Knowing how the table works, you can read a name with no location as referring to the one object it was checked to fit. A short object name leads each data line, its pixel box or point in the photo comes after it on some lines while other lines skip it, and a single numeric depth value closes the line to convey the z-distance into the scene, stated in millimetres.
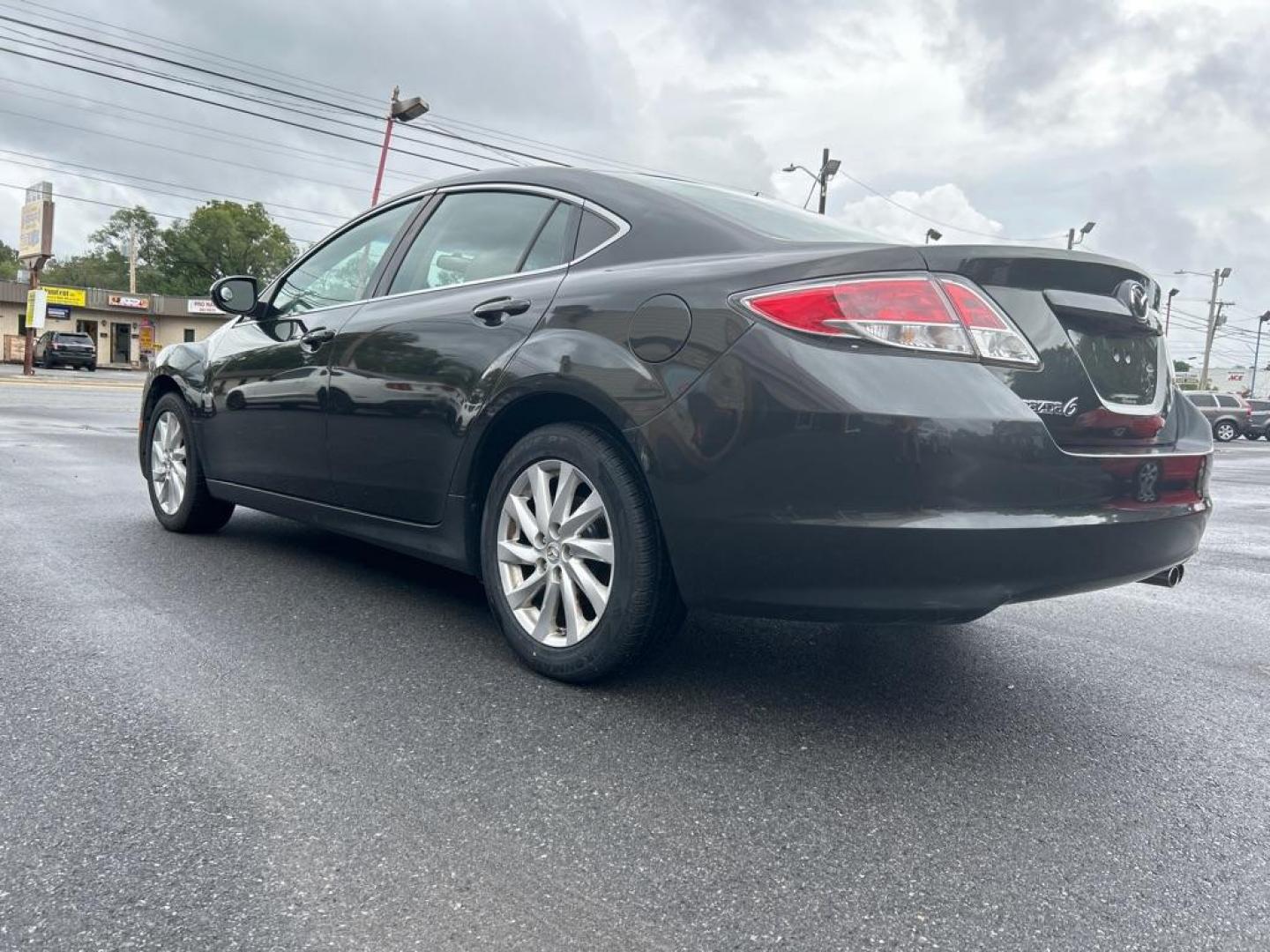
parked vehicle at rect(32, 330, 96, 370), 40188
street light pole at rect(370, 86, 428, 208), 19109
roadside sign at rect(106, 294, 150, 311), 55188
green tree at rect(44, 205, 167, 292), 82375
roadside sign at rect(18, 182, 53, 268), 33625
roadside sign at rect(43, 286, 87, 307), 52325
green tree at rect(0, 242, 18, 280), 88800
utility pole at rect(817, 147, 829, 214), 26234
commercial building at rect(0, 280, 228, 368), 54594
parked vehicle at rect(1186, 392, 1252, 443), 37281
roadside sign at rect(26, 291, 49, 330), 31969
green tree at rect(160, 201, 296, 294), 78188
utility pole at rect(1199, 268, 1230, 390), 62562
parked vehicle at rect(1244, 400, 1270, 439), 40281
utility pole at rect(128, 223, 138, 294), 55250
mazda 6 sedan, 2287
